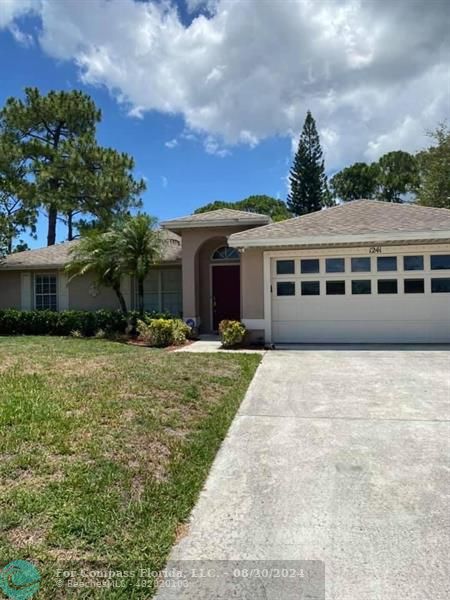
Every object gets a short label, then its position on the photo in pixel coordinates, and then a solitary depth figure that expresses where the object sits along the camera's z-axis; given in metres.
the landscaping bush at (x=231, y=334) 11.47
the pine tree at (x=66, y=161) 25.95
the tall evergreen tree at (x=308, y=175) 37.94
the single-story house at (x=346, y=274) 11.60
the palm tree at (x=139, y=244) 13.51
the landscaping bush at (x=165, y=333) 12.16
